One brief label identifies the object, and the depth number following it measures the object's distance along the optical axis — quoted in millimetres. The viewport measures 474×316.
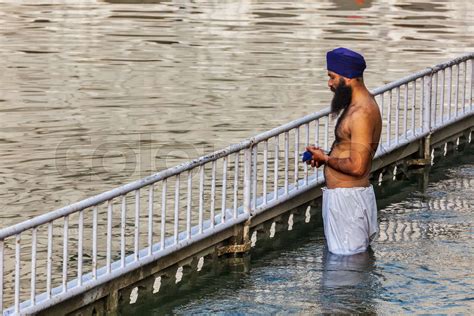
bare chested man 13718
